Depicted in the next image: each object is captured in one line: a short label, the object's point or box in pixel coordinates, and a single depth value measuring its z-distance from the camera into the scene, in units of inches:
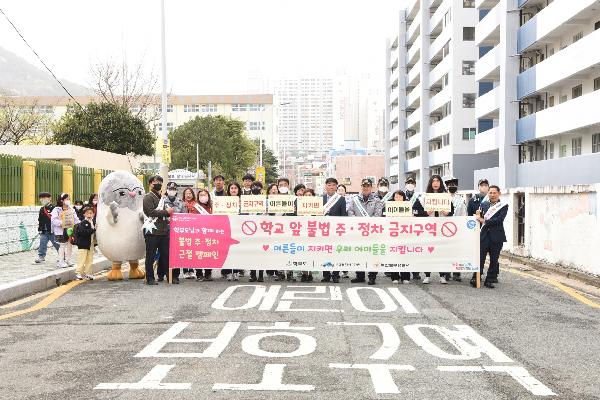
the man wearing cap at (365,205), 507.5
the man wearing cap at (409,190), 534.2
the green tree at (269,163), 4367.1
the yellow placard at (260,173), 2164.1
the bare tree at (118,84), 1881.2
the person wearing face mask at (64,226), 560.7
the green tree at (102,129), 1552.7
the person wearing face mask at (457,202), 517.7
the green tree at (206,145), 2797.7
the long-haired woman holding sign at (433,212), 512.1
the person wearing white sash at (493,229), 493.4
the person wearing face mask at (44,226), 613.3
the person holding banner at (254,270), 506.6
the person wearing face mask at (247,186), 545.0
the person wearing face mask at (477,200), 527.2
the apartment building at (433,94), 2144.4
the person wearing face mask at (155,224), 487.8
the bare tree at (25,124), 2285.6
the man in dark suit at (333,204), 516.1
